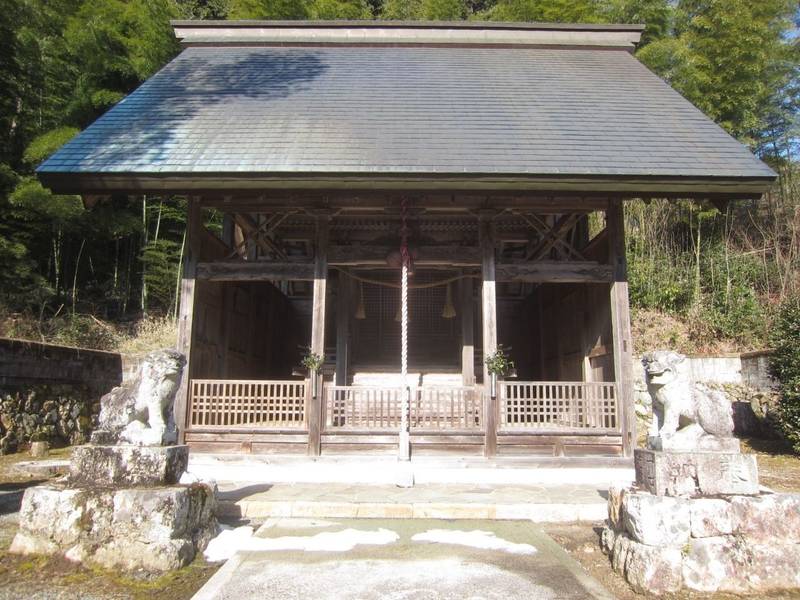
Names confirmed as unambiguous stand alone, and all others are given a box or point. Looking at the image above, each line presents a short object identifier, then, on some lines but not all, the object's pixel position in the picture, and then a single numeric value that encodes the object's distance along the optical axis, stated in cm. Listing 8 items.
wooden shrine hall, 715
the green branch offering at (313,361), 730
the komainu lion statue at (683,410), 361
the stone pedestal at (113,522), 340
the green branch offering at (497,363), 714
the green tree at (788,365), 754
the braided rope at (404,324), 684
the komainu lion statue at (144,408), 384
